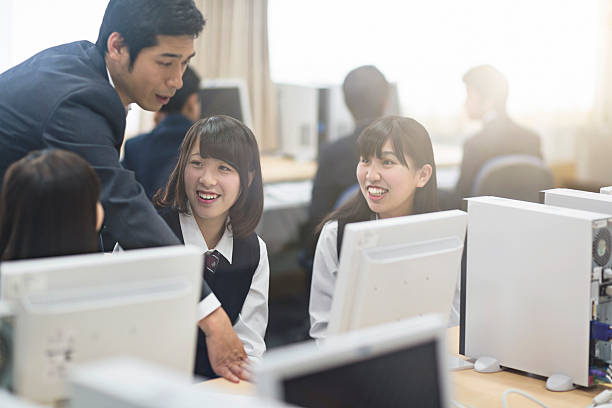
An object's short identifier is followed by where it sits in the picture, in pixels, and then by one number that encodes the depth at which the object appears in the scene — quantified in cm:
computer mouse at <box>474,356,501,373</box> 293
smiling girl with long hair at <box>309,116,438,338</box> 316
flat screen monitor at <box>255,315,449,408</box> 207
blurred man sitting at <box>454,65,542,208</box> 475
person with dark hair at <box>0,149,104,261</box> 241
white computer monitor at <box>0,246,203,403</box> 224
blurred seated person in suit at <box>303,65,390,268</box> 426
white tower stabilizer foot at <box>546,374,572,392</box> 283
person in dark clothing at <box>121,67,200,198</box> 339
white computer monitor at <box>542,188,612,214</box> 294
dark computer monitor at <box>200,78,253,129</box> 474
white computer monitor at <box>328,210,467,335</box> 251
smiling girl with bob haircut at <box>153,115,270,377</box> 310
